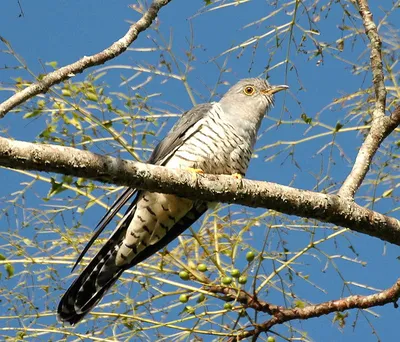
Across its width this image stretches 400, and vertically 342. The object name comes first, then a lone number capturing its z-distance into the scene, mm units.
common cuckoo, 7234
